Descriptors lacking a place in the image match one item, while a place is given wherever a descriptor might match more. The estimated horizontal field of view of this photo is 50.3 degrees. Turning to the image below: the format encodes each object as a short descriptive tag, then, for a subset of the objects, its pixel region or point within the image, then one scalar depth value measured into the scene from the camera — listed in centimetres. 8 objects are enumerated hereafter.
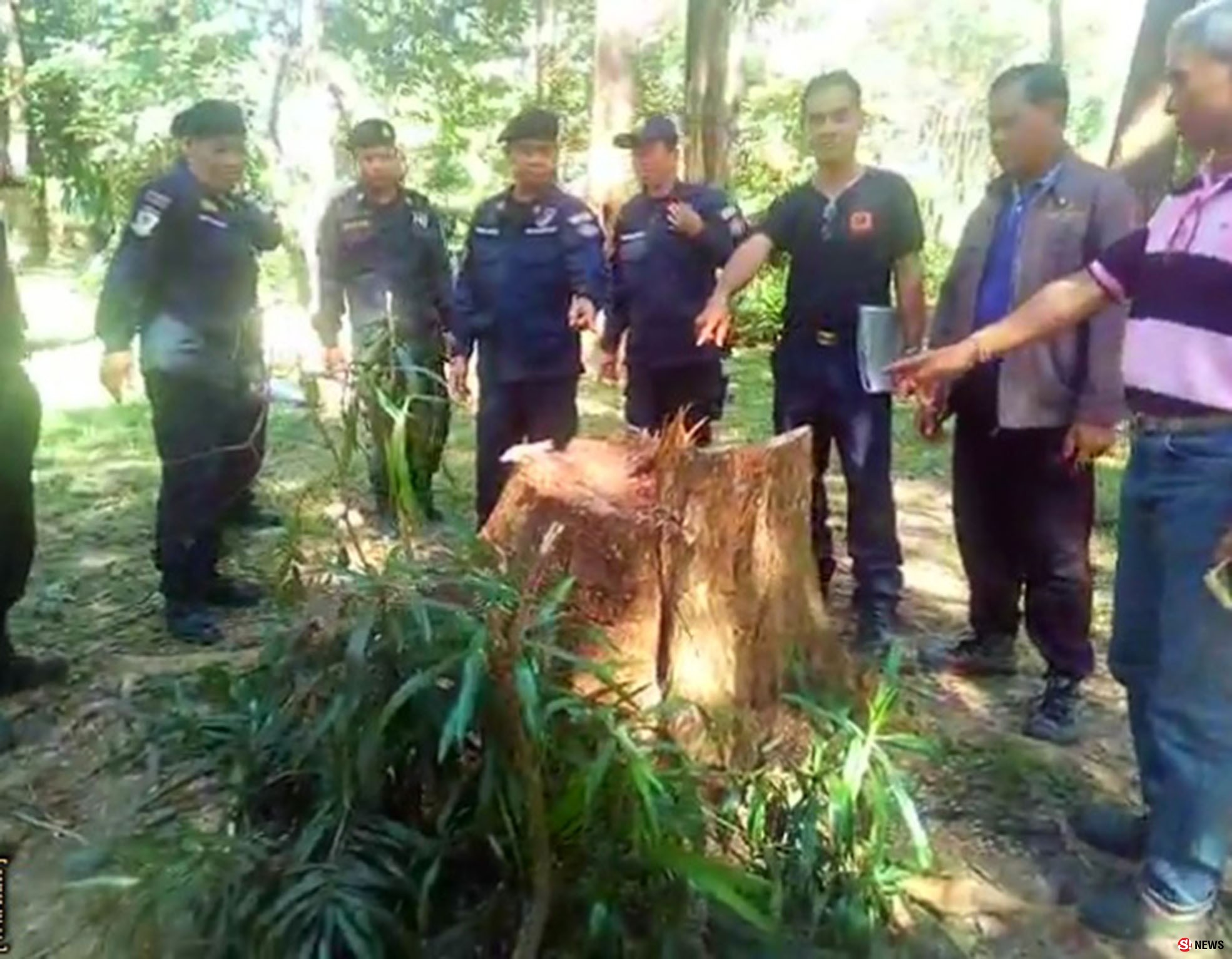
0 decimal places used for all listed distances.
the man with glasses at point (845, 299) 423
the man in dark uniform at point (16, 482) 401
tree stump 312
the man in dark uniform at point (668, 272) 531
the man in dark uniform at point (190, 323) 452
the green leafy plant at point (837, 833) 272
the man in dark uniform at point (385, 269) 570
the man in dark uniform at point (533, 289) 522
